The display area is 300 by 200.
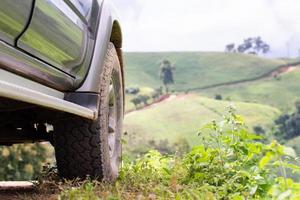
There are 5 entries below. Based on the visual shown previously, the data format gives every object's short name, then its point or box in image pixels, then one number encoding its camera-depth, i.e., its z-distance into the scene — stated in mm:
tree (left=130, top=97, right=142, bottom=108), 96362
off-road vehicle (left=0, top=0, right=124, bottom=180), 2486
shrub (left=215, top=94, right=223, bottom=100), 100938
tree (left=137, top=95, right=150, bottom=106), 97438
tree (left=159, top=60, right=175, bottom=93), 121500
